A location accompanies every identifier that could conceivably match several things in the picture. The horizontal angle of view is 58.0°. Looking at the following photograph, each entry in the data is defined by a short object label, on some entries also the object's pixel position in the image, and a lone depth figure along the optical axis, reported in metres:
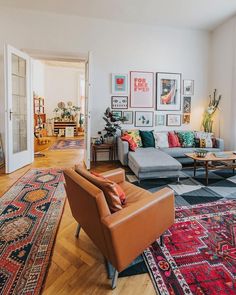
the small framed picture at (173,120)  5.48
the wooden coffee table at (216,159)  3.55
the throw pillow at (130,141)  4.25
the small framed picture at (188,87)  5.51
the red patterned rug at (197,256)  1.50
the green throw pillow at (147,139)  4.73
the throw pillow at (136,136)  4.64
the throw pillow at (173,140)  4.87
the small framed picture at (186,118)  5.61
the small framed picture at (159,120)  5.39
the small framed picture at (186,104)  5.56
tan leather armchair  1.38
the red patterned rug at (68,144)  6.77
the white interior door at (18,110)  4.02
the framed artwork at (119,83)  5.05
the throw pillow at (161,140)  4.78
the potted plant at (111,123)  4.79
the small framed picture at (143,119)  5.27
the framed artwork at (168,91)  5.30
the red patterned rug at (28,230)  1.55
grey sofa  3.44
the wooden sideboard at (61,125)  9.41
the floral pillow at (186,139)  4.87
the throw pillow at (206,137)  4.82
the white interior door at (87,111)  4.34
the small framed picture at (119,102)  5.11
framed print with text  5.16
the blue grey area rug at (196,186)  2.99
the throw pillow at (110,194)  1.54
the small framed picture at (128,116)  5.18
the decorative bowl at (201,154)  3.70
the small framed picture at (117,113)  5.08
